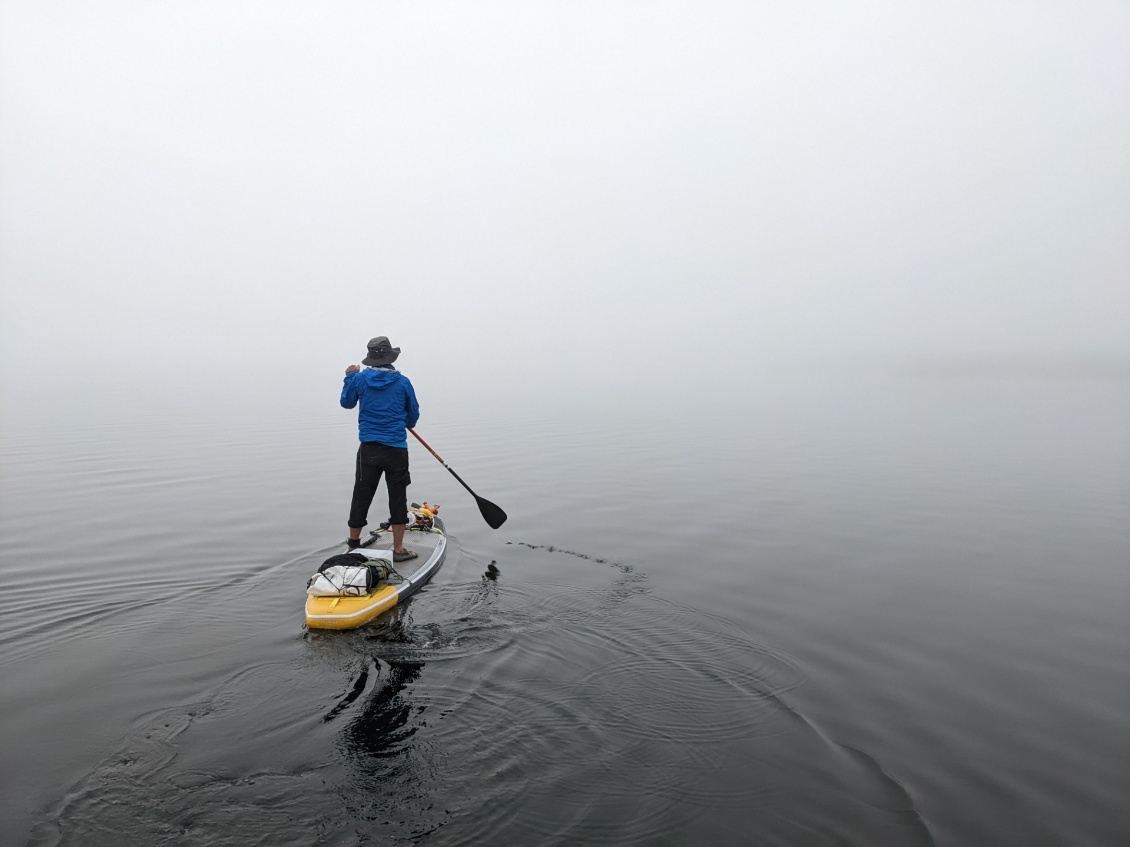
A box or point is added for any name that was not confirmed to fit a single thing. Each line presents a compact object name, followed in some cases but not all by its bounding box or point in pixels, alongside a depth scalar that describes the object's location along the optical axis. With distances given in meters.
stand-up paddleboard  7.18
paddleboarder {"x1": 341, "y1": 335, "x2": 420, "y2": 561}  8.95
